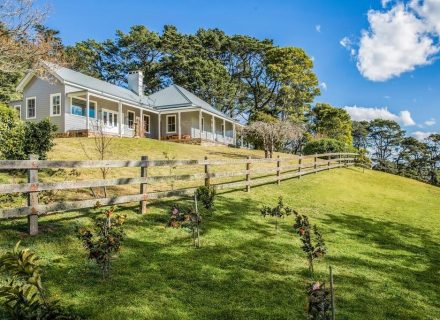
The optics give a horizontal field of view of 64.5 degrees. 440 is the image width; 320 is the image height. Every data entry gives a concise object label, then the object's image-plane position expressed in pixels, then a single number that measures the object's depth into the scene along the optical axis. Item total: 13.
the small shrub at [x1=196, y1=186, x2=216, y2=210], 9.42
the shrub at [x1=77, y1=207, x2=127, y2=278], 4.89
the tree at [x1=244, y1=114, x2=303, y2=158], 25.14
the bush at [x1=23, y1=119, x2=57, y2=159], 11.05
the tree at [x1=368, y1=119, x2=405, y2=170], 62.50
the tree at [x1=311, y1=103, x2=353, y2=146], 42.78
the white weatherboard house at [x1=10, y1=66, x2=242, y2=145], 24.33
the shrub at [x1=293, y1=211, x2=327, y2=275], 5.95
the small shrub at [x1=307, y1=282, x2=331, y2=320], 3.45
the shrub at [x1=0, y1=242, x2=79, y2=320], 2.32
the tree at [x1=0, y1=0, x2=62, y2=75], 14.77
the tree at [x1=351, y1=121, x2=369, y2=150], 64.38
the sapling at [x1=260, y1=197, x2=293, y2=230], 8.57
